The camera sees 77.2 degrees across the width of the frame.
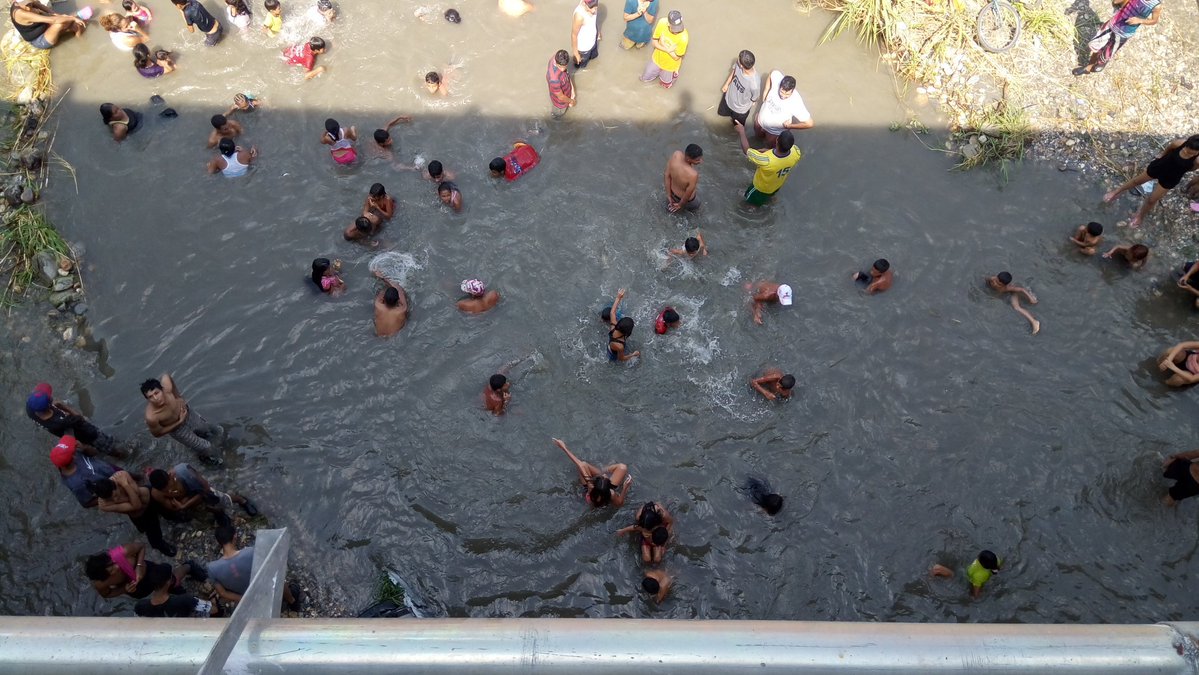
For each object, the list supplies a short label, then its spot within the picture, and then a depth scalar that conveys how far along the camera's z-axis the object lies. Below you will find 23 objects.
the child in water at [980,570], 7.99
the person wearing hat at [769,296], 10.06
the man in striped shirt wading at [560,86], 11.02
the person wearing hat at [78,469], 7.66
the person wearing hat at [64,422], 8.02
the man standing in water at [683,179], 10.23
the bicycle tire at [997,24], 12.36
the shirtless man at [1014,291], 10.09
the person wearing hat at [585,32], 11.50
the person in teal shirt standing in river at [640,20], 11.91
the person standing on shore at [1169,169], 9.84
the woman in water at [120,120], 11.09
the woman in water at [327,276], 9.70
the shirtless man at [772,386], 9.51
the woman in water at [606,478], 8.41
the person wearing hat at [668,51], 11.51
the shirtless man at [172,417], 8.23
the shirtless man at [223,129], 10.96
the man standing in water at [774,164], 10.02
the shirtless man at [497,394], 9.02
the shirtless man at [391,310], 9.70
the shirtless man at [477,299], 9.95
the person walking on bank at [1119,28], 11.02
